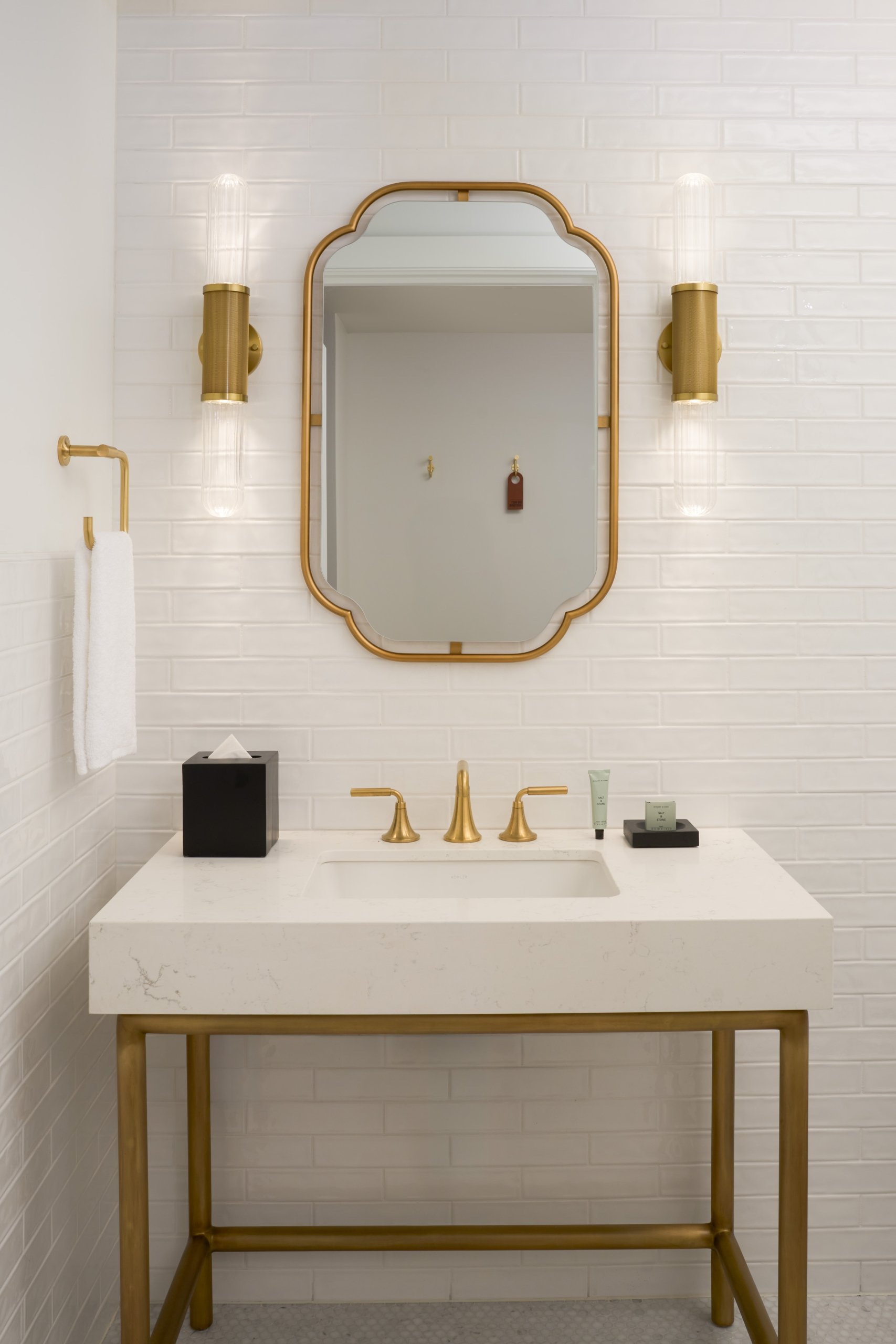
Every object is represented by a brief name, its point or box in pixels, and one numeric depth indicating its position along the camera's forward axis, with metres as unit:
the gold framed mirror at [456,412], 2.02
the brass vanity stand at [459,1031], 1.51
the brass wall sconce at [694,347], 1.95
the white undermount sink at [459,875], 1.89
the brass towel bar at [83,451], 1.71
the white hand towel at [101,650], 1.70
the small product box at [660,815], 1.93
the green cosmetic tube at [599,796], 1.95
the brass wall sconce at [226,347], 1.94
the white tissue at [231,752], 1.89
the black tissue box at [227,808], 1.83
